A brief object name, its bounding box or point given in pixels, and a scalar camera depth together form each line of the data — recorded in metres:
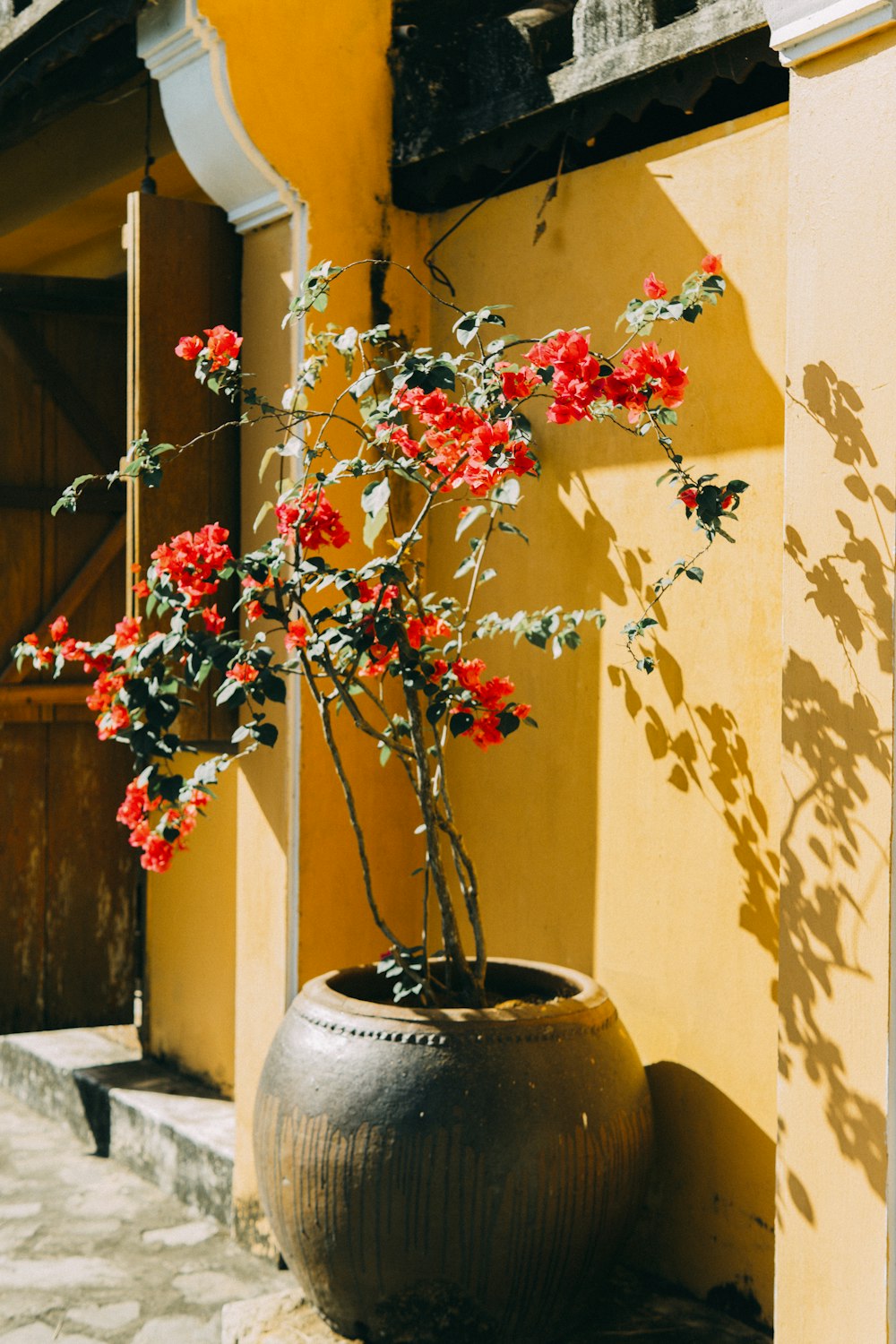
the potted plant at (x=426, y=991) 2.95
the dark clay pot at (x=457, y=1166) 2.96
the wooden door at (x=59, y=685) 5.32
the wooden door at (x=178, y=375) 3.92
